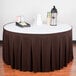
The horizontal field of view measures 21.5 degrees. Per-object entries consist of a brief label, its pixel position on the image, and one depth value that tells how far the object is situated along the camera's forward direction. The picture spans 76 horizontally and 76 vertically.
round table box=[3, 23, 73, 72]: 2.77
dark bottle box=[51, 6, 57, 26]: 3.26
